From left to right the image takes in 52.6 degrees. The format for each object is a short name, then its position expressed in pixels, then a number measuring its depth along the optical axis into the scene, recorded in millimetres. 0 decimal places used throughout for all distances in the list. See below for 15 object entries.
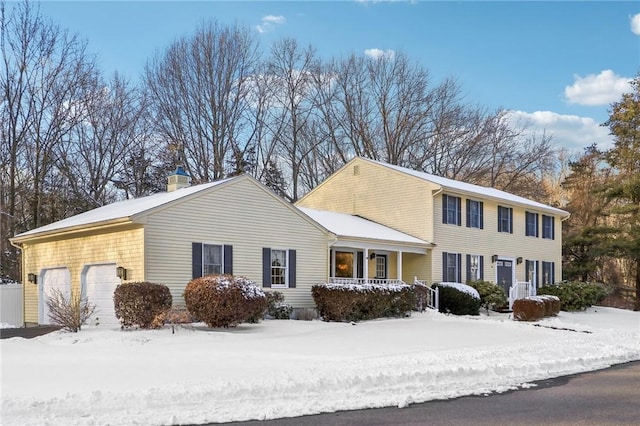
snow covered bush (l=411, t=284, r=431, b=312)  21766
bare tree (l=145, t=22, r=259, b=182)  35500
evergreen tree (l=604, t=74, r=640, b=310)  31531
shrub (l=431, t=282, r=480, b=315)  23453
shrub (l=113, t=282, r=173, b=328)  15047
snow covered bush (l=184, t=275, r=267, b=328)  15117
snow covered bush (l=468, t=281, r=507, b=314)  24938
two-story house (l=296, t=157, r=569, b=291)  25031
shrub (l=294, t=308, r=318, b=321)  19531
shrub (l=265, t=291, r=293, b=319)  18625
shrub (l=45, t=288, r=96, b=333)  14367
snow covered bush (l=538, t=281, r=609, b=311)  26750
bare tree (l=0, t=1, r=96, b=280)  28328
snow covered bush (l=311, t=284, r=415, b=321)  19375
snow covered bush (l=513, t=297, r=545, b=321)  21719
